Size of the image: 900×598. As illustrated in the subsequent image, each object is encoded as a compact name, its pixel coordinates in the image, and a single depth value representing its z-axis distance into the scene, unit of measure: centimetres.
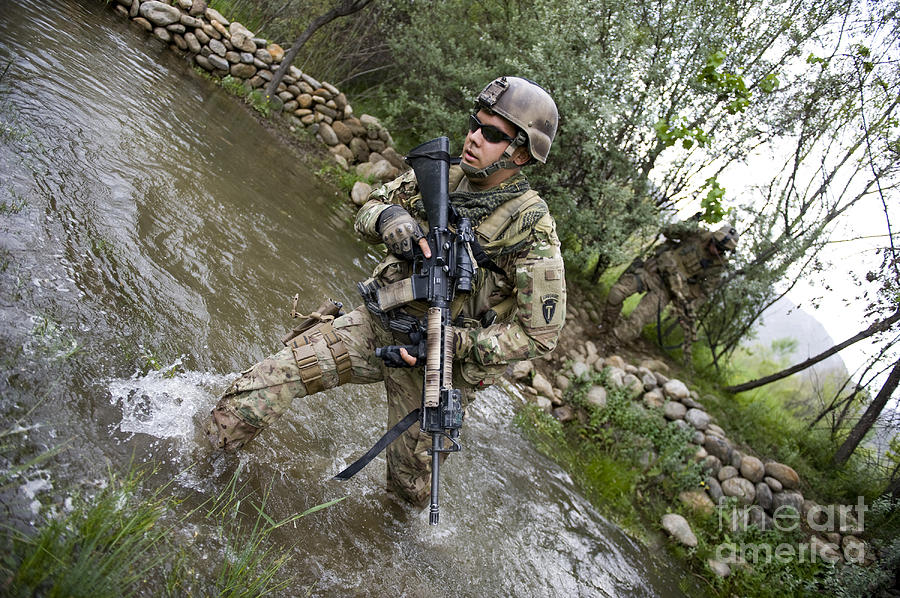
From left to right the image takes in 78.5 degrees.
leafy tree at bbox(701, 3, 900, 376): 659
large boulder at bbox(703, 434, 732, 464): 614
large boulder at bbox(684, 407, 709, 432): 644
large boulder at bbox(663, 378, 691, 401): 682
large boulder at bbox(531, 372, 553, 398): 625
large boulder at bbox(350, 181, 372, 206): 763
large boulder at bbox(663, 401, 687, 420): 649
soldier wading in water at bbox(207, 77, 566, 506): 269
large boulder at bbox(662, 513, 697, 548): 498
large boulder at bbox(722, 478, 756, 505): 570
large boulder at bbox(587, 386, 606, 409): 627
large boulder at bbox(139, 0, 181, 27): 790
